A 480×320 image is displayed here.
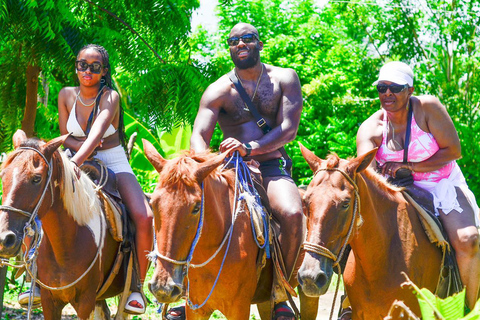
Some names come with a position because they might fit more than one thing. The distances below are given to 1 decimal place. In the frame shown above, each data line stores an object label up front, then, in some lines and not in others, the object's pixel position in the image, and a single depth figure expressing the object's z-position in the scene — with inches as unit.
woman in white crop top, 232.8
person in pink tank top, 199.5
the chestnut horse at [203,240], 161.9
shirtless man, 218.5
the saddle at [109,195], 228.8
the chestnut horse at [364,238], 164.7
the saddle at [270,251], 200.2
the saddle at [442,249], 191.5
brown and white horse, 185.9
